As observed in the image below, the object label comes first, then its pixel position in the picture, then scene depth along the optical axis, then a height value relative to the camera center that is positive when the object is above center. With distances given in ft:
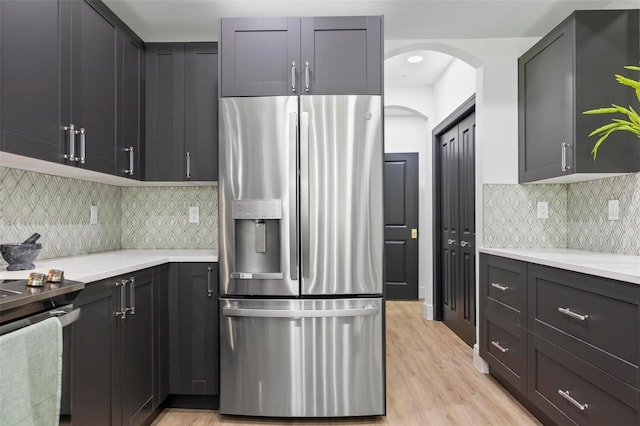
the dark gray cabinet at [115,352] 5.16 -2.07
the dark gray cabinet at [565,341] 5.01 -2.05
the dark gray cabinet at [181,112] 8.73 +2.37
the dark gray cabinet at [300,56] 7.47 +3.11
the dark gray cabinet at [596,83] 7.28 +2.51
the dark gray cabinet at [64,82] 4.88 +2.05
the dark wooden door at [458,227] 11.64 -0.37
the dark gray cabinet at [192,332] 7.80 -2.33
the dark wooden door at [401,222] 18.72 -0.31
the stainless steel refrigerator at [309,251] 7.23 -0.66
